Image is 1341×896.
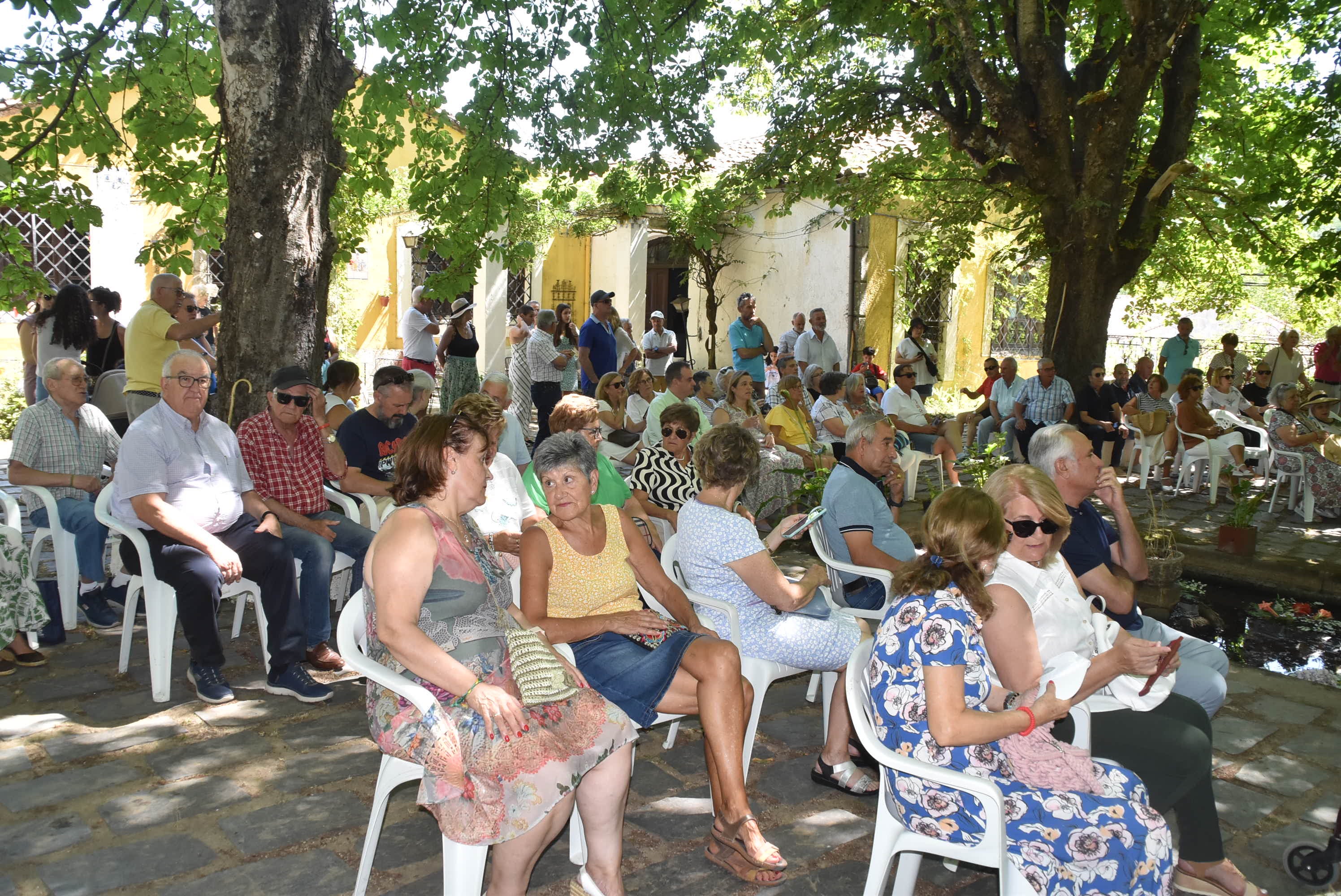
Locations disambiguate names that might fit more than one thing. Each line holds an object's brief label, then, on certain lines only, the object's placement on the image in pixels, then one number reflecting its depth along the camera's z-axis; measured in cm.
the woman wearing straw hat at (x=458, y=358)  991
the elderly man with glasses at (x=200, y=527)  414
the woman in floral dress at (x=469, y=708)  250
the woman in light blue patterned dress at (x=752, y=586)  354
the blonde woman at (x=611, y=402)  795
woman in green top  502
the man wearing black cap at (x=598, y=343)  1031
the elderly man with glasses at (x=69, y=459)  481
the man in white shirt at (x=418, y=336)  1003
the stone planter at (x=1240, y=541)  719
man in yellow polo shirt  614
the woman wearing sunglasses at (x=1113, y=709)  283
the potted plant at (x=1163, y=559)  622
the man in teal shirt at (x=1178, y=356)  1323
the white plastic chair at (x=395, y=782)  245
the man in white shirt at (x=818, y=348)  1161
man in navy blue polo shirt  346
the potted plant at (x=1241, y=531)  719
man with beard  527
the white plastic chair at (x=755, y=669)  356
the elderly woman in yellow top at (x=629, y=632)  304
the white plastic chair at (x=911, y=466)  857
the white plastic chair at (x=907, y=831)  240
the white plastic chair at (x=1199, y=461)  945
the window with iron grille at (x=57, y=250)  1314
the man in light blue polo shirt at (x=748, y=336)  1184
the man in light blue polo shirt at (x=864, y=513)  424
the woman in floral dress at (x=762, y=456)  738
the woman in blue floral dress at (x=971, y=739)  238
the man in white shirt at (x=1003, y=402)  1041
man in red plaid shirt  457
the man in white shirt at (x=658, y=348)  1203
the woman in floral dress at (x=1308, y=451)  879
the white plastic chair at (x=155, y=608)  413
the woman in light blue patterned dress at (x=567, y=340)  1031
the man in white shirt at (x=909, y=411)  934
